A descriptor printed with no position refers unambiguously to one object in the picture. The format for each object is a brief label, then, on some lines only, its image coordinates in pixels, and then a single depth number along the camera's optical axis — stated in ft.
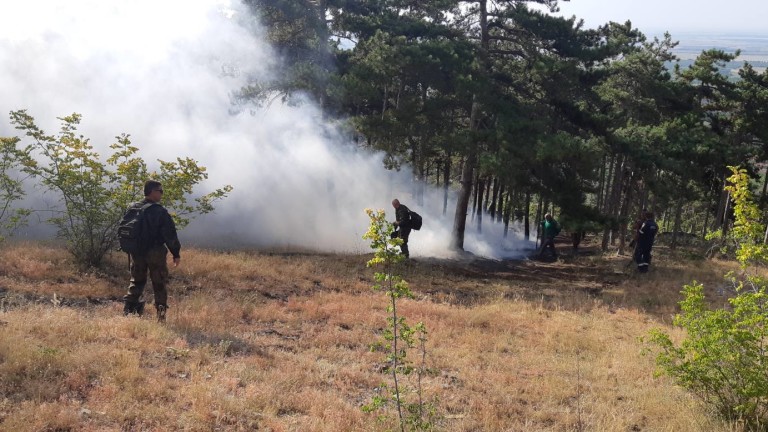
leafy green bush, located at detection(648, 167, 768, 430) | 15.31
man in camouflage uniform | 21.85
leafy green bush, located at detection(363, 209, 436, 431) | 12.25
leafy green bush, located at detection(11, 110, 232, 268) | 29.68
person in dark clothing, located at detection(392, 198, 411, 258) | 44.96
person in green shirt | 65.98
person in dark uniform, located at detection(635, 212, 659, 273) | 48.24
